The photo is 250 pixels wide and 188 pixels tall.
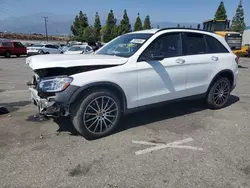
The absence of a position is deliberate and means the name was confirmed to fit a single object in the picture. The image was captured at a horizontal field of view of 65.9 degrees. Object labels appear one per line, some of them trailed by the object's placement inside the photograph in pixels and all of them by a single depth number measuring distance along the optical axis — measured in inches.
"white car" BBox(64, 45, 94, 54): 665.7
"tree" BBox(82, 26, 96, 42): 1810.0
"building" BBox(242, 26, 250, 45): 1412.6
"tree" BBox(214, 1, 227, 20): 1532.2
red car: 734.4
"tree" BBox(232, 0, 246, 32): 1580.0
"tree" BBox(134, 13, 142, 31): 2002.0
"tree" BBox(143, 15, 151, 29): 2106.3
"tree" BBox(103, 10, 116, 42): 1754.1
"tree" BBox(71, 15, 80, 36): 1940.6
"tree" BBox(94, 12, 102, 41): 1888.9
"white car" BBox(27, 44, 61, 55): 798.4
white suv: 117.3
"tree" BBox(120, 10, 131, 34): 1802.2
